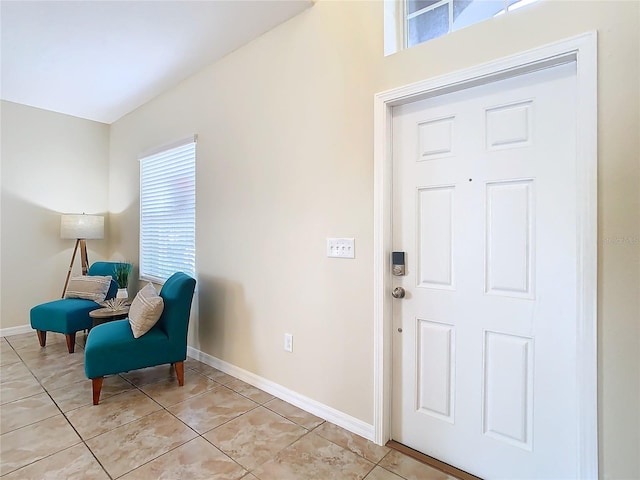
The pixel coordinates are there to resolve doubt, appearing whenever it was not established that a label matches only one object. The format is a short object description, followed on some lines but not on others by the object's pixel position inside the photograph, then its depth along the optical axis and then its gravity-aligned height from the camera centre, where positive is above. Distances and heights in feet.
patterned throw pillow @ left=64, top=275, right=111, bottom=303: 11.89 -1.77
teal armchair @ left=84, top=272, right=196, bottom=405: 7.54 -2.51
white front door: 4.62 -0.58
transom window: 5.24 +3.85
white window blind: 10.81 +0.99
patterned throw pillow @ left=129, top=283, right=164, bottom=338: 8.04 -1.84
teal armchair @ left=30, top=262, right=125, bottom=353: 10.60 -2.58
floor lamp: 13.12 +0.37
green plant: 12.94 -1.36
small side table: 9.93 -2.27
